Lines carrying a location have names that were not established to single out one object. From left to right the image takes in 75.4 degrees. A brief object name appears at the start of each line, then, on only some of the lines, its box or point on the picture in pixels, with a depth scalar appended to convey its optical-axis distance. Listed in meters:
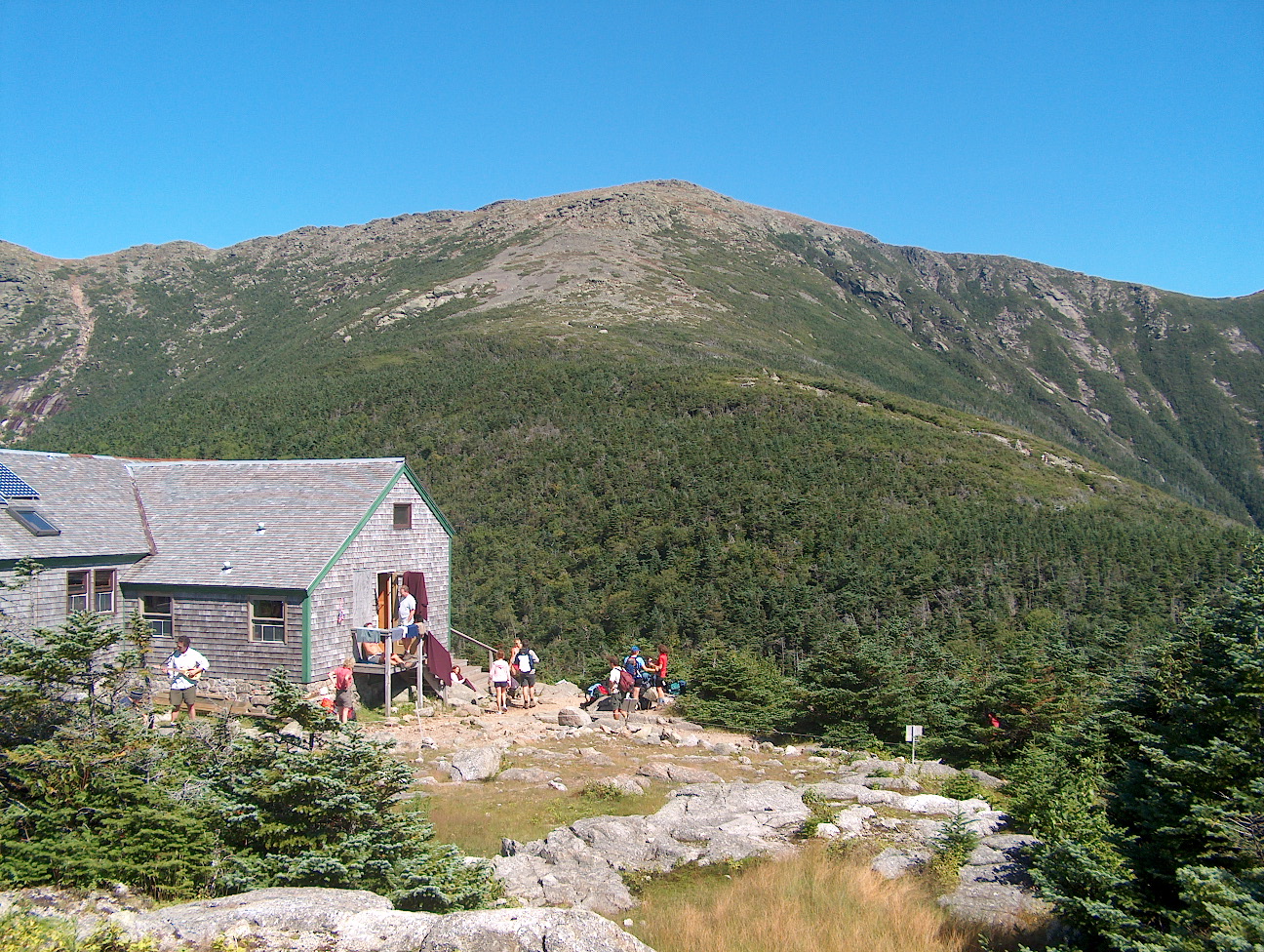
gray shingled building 16.89
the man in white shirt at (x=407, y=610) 19.03
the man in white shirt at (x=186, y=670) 14.66
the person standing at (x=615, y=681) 19.17
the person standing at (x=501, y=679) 18.82
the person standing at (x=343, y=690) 15.96
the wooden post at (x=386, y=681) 17.96
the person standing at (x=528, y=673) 19.31
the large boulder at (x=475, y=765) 13.55
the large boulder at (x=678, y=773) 13.89
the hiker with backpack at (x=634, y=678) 19.25
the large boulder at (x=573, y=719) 17.84
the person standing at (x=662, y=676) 20.51
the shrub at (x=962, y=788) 12.47
